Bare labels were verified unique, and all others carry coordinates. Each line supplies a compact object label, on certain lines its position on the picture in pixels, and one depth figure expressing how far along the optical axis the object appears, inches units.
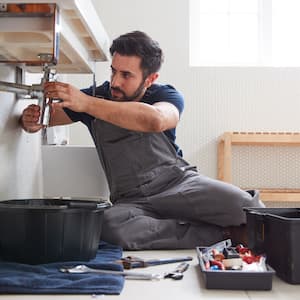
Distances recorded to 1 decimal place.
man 50.7
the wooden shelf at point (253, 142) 89.9
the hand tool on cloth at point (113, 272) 35.9
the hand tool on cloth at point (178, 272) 36.9
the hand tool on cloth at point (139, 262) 39.6
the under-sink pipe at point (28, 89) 44.5
